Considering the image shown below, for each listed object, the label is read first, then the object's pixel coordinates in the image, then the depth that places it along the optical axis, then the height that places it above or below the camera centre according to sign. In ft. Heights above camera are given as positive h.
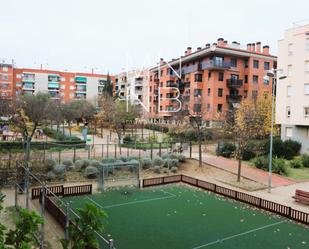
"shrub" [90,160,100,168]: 71.67 -12.06
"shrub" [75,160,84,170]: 71.15 -12.45
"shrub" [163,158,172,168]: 79.28 -12.81
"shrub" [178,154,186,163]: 84.43 -12.19
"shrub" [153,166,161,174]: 76.69 -13.97
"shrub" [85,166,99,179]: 68.23 -13.43
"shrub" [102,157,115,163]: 73.56 -11.59
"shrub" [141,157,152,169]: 77.97 -12.77
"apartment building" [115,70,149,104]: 232.69 +22.99
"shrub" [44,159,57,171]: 66.18 -11.58
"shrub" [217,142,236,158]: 96.84 -10.99
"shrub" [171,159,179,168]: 80.36 -12.96
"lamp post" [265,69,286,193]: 60.69 +8.42
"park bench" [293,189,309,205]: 52.90 -14.03
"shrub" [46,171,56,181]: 63.77 -13.66
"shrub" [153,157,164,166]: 79.05 -12.55
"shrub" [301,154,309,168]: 89.51 -12.75
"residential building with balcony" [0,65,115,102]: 284.31 +28.97
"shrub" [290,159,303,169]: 87.71 -13.59
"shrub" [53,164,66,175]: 65.57 -12.65
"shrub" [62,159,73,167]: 70.78 -11.99
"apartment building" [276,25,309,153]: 104.06 +10.54
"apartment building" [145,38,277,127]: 152.97 +21.70
